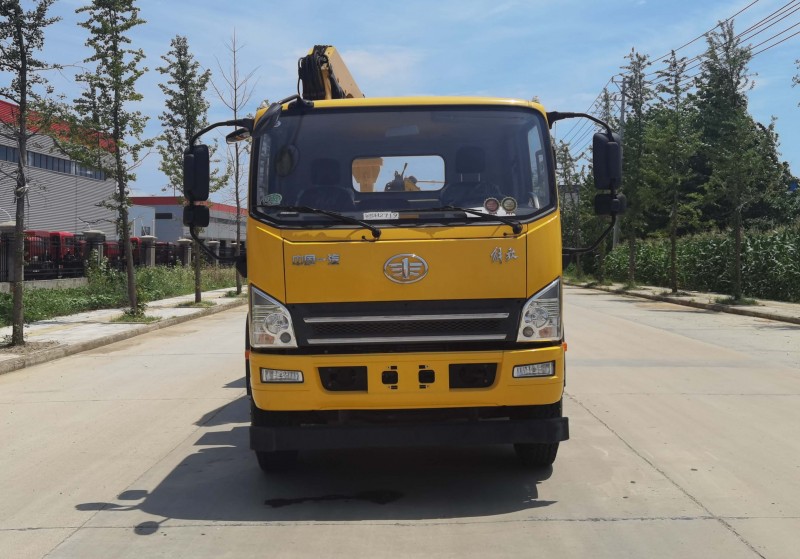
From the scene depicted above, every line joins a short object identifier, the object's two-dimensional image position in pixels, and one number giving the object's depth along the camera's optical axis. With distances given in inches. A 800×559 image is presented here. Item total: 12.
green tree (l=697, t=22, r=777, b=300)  1046.4
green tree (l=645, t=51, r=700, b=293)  1291.8
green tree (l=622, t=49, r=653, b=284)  1502.2
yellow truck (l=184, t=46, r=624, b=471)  221.5
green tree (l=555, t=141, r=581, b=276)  2070.6
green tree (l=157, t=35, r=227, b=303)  1134.4
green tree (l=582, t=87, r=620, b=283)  1768.0
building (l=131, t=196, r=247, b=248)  3373.5
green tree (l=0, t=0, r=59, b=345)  583.8
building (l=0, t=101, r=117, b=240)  1904.5
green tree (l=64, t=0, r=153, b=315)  830.5
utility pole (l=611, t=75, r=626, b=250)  1891.0
